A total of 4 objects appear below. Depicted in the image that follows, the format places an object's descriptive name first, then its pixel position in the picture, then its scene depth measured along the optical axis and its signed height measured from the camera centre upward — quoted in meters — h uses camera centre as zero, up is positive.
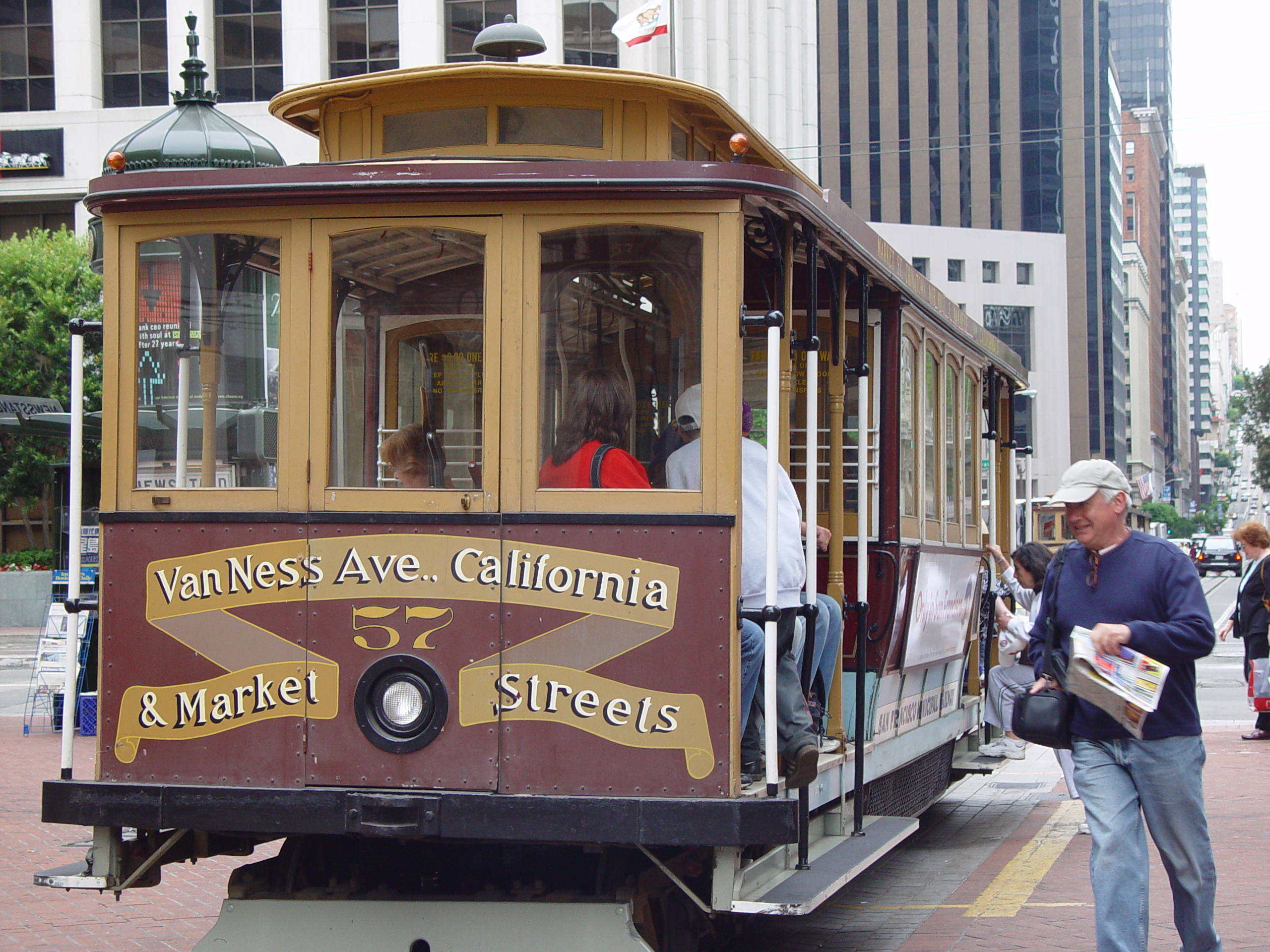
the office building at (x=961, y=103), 86.50 +22.43
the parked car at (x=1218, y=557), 67.19 -3.22
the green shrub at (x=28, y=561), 31.36 -1.37
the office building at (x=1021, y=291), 78.88 +10.51
